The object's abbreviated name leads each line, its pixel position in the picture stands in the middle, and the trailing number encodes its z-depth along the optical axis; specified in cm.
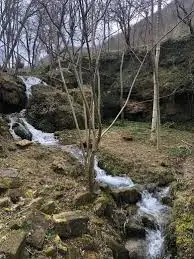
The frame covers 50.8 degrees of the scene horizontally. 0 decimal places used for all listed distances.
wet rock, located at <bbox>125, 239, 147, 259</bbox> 445
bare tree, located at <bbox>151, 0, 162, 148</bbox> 826
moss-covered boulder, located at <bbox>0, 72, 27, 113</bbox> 901
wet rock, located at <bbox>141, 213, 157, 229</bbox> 506
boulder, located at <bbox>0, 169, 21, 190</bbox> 464
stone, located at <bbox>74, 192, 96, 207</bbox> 469
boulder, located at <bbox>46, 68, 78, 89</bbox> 1181
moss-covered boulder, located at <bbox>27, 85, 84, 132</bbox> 923
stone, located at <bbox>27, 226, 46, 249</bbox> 350
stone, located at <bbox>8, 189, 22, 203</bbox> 434
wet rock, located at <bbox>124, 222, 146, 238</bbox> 481
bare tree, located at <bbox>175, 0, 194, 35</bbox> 1207
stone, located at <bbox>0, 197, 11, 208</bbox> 408
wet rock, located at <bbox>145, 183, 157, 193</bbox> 604
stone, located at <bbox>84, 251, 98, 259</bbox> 381
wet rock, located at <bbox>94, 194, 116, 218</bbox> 468
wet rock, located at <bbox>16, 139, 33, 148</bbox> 688
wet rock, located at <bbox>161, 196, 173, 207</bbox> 560
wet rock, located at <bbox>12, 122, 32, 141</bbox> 789
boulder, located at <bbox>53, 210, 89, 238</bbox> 391
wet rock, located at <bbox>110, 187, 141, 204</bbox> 542
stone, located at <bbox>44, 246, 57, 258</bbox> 348
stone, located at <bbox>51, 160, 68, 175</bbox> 587
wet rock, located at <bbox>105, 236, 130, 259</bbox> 417
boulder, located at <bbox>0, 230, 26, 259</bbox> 305
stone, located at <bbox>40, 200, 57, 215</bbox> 418
